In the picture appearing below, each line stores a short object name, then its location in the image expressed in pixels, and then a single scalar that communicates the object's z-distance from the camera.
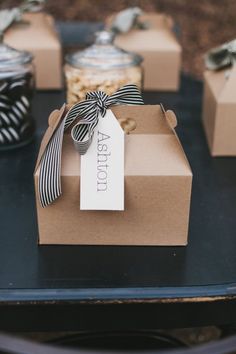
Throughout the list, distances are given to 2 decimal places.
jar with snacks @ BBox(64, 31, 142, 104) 1.06
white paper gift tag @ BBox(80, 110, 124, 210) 0.68
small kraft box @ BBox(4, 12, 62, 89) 1.44
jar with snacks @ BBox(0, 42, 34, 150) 1.01
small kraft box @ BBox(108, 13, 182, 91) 1.47
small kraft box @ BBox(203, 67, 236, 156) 1.02
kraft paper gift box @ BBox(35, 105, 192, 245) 0.68
